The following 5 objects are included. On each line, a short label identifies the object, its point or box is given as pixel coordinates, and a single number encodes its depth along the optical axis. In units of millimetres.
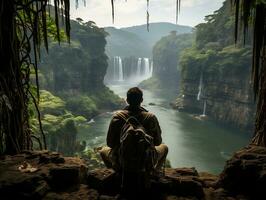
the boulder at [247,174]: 3453
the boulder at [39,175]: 3264
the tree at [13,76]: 4082
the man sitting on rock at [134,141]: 3322
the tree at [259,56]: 4284
